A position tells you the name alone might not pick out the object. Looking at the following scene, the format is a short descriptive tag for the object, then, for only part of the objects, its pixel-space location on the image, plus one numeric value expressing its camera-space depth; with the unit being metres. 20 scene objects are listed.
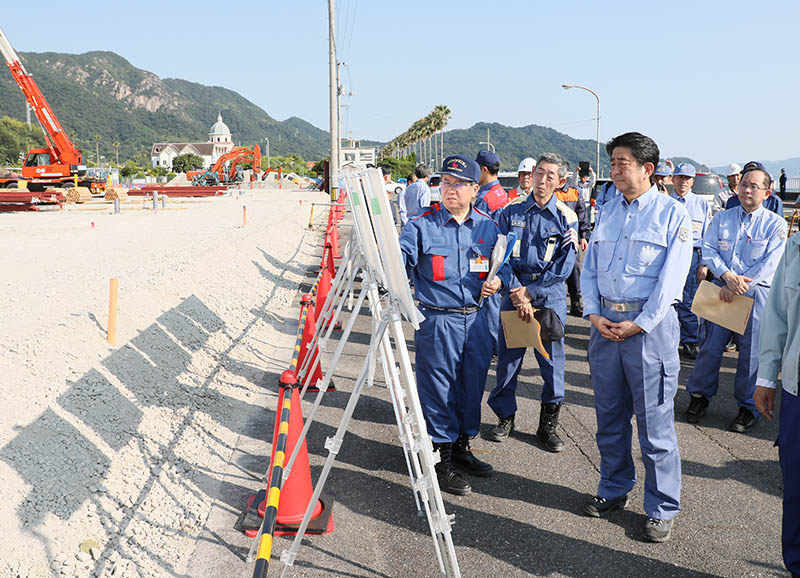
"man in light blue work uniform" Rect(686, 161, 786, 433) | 5.52
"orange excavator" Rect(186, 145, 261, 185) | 56.66
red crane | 33.94
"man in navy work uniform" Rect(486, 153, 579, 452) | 5.11
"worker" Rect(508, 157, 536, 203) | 6.82
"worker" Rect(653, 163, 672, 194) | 8.66
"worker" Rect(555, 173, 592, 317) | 8.91
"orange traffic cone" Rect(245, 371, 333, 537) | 3.80
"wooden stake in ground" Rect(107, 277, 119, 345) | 7.08
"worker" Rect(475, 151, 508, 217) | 6.33
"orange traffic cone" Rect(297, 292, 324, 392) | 6.39
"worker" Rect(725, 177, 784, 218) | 6.97
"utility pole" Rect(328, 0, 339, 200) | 33.50
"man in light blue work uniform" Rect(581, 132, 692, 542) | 3.71
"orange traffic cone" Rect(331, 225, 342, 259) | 13.23
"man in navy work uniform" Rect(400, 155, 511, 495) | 4.25
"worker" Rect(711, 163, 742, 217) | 9.64
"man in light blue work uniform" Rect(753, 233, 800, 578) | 2.83
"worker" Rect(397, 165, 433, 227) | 10.20
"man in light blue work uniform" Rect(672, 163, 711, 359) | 7.73
